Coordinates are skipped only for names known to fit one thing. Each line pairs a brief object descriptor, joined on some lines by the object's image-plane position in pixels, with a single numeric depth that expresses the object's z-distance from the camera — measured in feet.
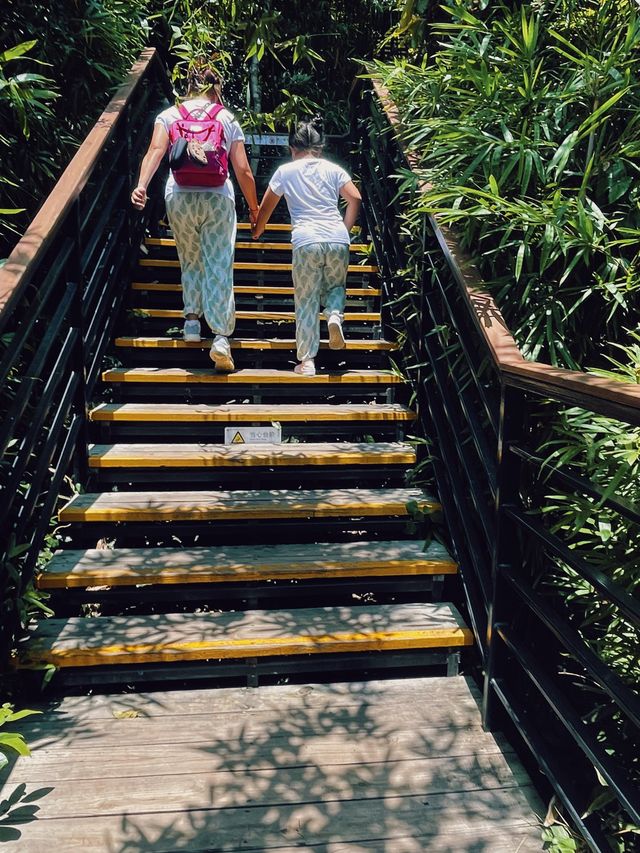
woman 11.06
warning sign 10.08
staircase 7.20
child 11.44
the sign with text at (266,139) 21.60
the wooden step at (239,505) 8.53
